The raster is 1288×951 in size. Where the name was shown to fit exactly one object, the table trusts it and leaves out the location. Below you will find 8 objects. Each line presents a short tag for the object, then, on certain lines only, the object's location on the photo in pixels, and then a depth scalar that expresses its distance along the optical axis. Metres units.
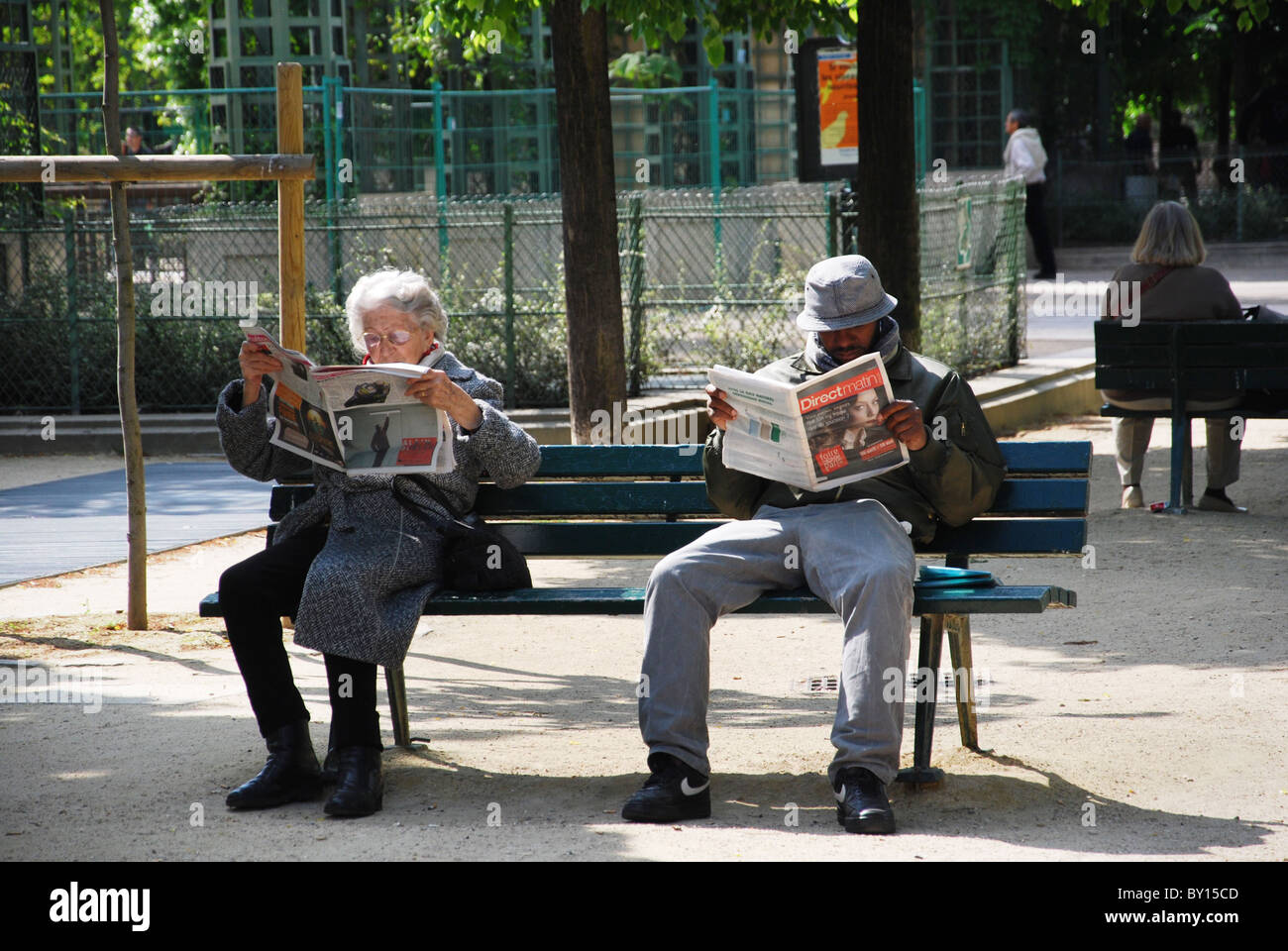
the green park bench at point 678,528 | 8.72
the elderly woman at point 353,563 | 8.60
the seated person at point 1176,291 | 16.84
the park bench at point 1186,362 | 16.30
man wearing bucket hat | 8.16
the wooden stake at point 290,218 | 12.90
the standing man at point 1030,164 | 40.34
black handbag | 9.19
